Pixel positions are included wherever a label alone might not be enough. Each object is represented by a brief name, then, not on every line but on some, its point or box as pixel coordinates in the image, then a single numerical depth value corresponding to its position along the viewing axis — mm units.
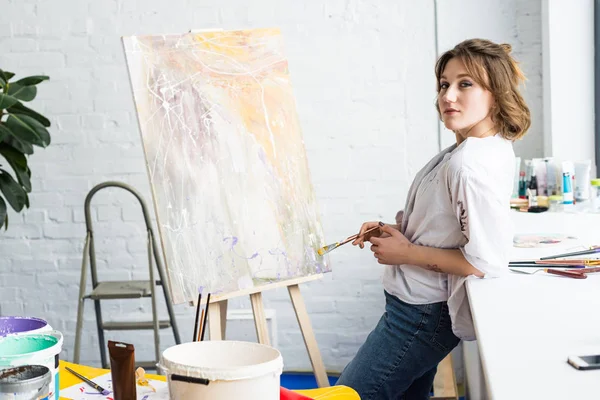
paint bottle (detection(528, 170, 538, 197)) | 3154
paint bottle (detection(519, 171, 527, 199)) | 3227
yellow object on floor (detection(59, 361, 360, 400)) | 1363
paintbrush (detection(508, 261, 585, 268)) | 1853
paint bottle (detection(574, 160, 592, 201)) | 3014
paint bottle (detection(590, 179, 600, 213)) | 2945
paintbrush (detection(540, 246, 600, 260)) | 1955
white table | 1026
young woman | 1715
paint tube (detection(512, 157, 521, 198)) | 3268
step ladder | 3082
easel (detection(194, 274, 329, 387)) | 2166
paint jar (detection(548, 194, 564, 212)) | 2984
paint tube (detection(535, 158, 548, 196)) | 3121
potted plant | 3023
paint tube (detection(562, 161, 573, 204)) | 2992
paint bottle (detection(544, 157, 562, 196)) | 3094
